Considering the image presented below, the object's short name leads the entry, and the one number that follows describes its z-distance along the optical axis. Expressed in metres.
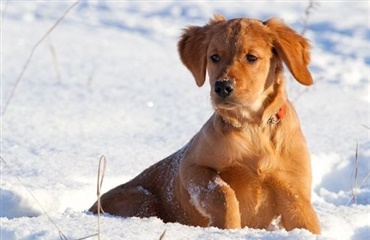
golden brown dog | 7.03
